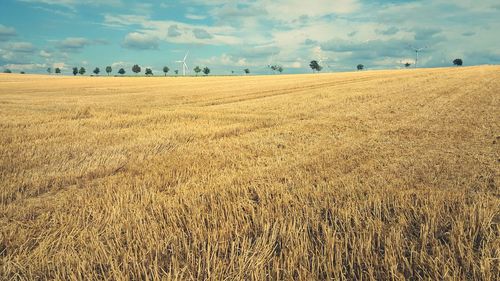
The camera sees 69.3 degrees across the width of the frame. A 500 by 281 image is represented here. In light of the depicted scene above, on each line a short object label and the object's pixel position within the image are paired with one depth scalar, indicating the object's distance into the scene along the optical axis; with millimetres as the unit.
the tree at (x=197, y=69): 177000
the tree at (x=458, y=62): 149125
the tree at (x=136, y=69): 177750
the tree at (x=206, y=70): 179875
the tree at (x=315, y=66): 160625
